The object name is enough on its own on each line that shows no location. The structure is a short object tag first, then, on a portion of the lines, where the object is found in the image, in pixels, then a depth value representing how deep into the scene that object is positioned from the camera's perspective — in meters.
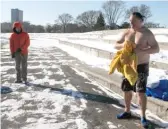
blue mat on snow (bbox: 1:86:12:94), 3.76
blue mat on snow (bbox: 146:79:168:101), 2.82
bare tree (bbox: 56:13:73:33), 48.81
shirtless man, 2.40
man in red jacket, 4.35
